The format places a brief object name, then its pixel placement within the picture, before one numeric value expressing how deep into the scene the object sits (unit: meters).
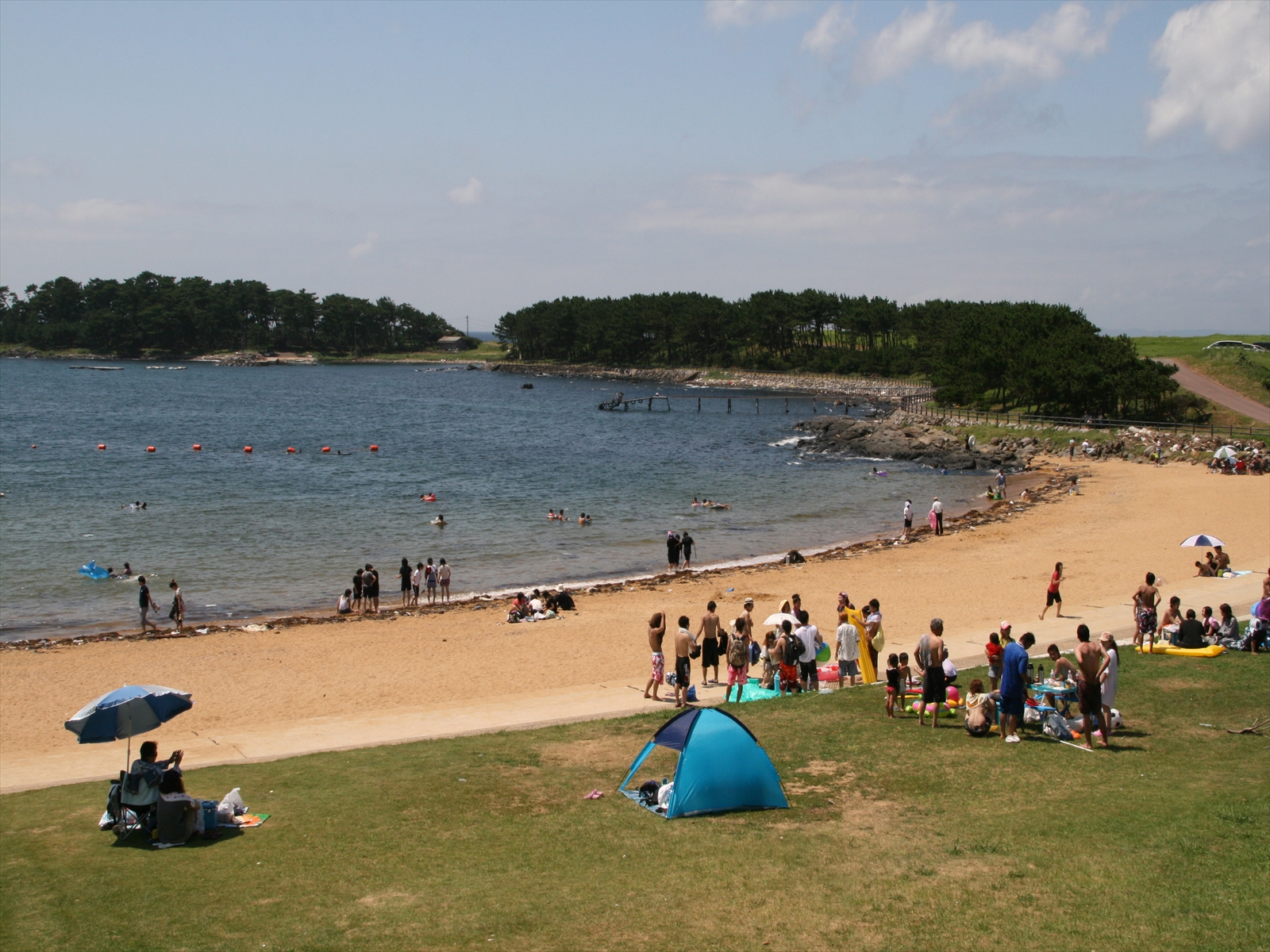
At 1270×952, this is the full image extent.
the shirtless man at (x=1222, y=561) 25.70
